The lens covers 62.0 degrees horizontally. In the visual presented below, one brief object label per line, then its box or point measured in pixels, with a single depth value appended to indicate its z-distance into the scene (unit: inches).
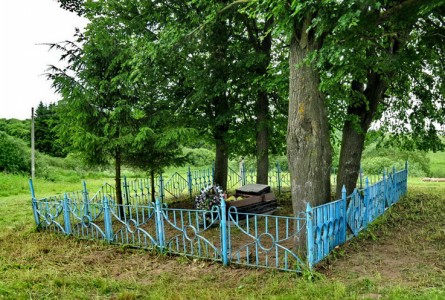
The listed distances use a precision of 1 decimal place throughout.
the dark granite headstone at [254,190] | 399.5
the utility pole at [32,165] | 811.1
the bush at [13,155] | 850.9
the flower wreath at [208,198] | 371.9
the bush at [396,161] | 829.2
